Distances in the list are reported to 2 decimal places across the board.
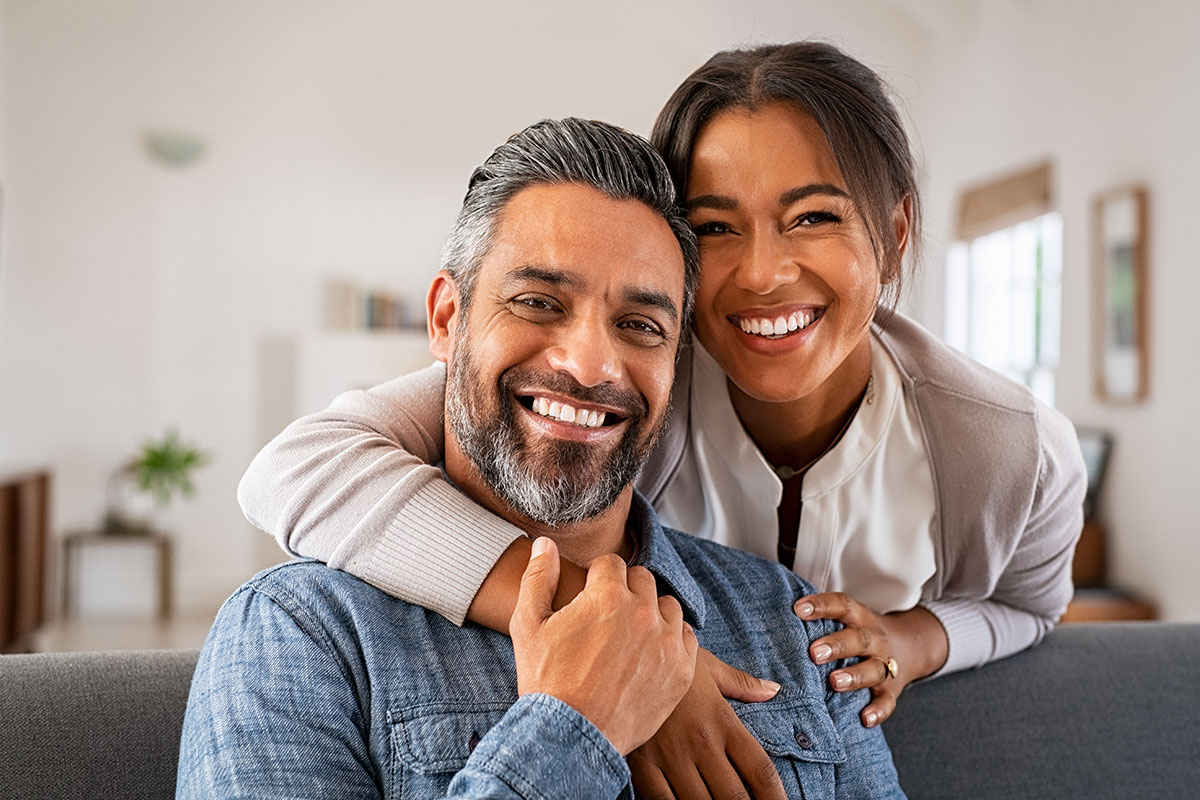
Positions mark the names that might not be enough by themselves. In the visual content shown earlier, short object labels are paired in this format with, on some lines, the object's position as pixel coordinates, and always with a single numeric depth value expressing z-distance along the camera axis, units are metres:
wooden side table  6.29
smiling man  1.11
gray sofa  1.68
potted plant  6.29
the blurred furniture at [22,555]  5.15
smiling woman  1.33
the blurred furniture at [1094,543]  4.41
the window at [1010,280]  5.32
